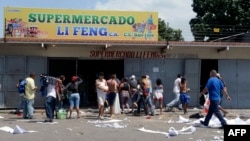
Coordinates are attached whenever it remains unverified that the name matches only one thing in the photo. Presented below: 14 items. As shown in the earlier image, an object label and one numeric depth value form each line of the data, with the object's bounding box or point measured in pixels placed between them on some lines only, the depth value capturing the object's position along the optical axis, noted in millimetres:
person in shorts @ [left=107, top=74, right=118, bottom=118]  16922
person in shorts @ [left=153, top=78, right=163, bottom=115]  19100
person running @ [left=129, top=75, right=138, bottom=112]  19328
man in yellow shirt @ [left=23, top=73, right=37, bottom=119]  16641
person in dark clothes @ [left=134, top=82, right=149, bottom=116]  18094
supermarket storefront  20953
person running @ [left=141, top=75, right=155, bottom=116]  18047
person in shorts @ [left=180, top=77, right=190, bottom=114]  19125
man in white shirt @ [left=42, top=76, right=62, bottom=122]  15328
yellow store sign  21172
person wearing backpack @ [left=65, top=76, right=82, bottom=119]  16531
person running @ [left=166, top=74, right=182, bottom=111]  20206
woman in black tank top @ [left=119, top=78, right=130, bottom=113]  19281
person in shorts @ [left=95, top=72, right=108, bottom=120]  16406
